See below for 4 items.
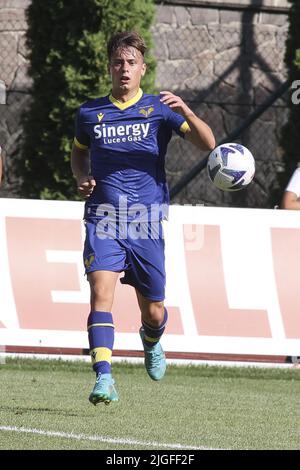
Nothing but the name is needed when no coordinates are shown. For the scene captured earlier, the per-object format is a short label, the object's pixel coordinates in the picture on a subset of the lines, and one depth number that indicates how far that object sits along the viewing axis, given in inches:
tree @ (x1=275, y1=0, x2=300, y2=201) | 614.9
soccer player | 306.0
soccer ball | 328.2
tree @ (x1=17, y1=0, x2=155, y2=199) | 585.3
